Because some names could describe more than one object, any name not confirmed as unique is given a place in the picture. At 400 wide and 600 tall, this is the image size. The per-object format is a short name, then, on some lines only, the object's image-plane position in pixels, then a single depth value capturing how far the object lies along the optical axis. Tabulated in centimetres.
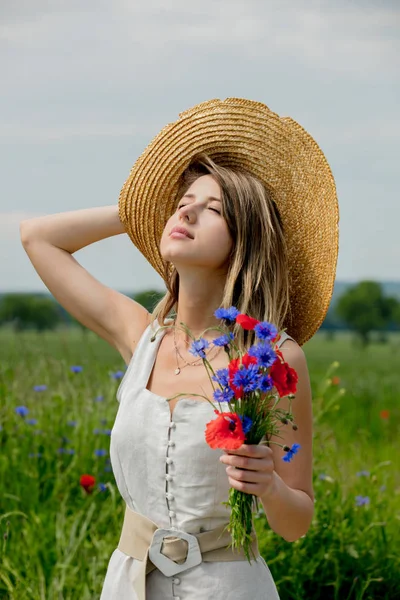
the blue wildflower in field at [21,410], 822
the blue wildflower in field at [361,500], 746
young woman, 428
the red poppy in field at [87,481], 731
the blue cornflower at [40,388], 877
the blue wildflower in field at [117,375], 855
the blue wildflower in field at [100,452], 801
